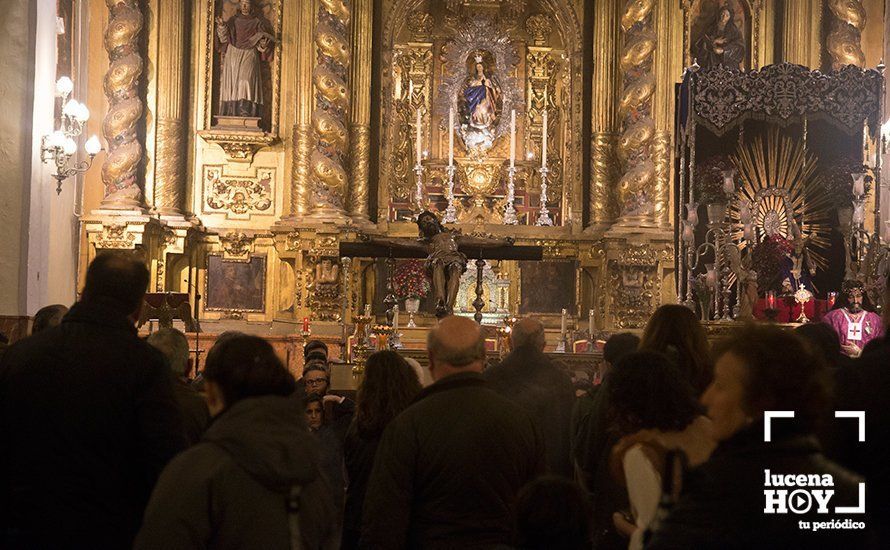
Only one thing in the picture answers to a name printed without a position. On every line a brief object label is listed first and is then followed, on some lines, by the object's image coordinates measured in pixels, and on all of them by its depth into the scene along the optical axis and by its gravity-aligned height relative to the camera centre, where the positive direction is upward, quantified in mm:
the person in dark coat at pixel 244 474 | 3320 -508
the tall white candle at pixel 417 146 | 19609 +2285
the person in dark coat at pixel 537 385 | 6988 -532
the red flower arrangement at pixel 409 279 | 19406 +163
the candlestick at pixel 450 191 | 19469 +1559
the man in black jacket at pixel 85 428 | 4309 -501
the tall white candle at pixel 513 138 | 19469 +2400
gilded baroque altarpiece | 18656 +2414
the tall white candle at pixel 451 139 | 19438 +2370
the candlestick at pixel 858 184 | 14977 +1352
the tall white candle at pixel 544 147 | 19594 +2279
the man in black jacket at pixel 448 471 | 4395 -648
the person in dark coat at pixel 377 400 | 5453 -490
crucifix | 14273 +461
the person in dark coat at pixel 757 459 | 2891 -388
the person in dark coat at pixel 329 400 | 6727 -618
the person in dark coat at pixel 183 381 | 5480 -452
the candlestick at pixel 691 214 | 15445 +992
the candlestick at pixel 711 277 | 15039 +205
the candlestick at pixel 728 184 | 15062 +1334
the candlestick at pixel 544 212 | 19766 +1265
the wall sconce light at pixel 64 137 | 14883 +1762
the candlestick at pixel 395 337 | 14516 -573
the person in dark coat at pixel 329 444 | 6137 -807
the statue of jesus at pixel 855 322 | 13914 -288
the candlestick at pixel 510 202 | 19641 +1412
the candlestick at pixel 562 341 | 14899 -607
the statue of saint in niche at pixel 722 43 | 19922 +4031
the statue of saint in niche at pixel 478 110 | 20281 +2946
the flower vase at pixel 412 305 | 16172 -204
